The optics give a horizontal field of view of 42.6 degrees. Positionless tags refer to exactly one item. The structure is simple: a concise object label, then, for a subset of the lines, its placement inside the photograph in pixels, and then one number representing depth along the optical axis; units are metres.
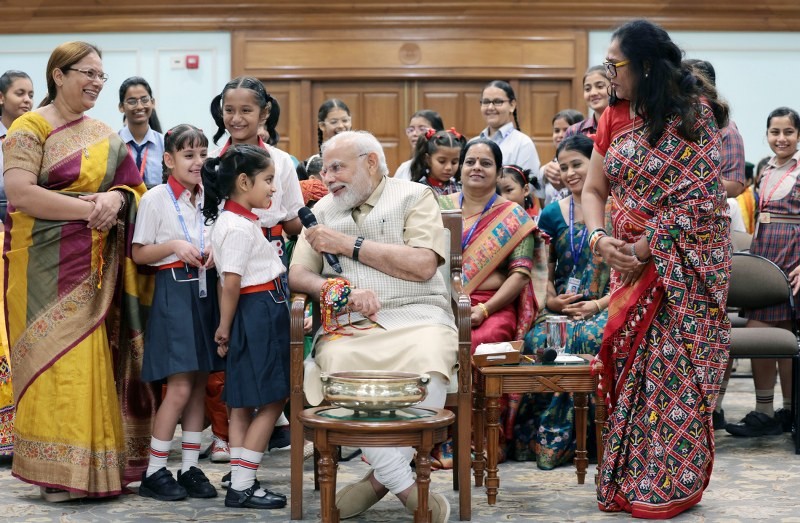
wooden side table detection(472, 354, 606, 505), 3.73
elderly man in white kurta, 3.44
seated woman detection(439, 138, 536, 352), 4.40
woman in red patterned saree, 3.38
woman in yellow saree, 3.63
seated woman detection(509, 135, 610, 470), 4.32
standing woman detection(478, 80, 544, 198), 6.07
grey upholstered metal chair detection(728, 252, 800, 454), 4.58
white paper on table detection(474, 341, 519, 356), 3.82
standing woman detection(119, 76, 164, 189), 5.31
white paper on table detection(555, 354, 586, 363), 3.86
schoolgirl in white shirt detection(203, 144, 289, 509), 3.58
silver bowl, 2.98
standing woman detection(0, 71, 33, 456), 5.16
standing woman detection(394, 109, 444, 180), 6.16
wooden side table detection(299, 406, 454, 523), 2.95
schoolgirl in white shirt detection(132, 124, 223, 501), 3.71
